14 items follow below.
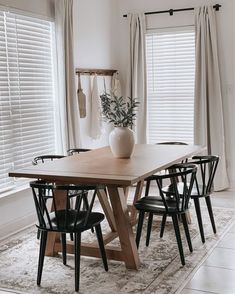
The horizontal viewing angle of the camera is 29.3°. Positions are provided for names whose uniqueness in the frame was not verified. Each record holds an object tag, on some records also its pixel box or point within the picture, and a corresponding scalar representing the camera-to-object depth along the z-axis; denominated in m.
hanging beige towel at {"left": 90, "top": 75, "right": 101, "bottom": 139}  5.77
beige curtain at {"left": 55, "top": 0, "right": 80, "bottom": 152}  4.98
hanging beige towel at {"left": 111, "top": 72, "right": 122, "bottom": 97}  6.22
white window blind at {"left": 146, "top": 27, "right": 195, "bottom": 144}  6.03
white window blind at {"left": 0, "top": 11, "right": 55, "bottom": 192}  4.36
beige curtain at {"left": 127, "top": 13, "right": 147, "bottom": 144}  6.14
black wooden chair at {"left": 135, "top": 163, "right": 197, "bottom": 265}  3.46
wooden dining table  3.25
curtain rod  5.67
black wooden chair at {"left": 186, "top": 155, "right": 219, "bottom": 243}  3.98
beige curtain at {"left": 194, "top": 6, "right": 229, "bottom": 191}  5.69
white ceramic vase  3.98
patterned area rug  3.16
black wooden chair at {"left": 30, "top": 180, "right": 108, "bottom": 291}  3.10
